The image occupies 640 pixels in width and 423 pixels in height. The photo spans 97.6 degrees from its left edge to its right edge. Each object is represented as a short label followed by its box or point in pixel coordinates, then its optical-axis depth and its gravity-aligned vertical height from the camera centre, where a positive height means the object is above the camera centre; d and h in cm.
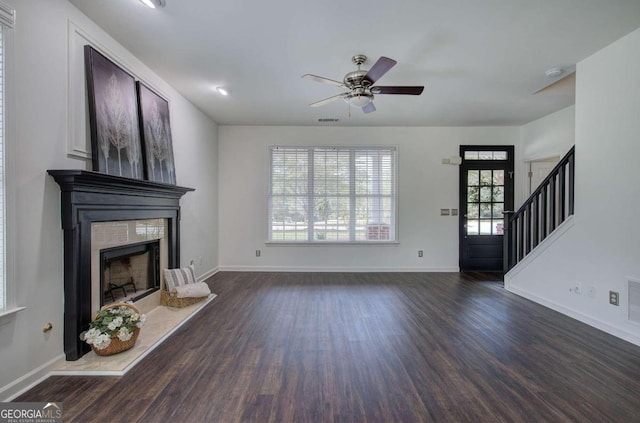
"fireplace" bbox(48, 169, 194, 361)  216 -16
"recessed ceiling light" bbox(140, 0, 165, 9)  214 +160
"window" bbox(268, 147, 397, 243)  538 +24
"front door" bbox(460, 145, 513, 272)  539 +11
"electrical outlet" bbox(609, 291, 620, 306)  271 -87
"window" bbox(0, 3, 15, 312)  177 +33
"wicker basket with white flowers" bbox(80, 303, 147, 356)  217 -97
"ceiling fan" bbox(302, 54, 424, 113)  262 +123
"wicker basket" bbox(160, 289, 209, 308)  340 -112
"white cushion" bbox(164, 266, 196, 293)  346 -89
